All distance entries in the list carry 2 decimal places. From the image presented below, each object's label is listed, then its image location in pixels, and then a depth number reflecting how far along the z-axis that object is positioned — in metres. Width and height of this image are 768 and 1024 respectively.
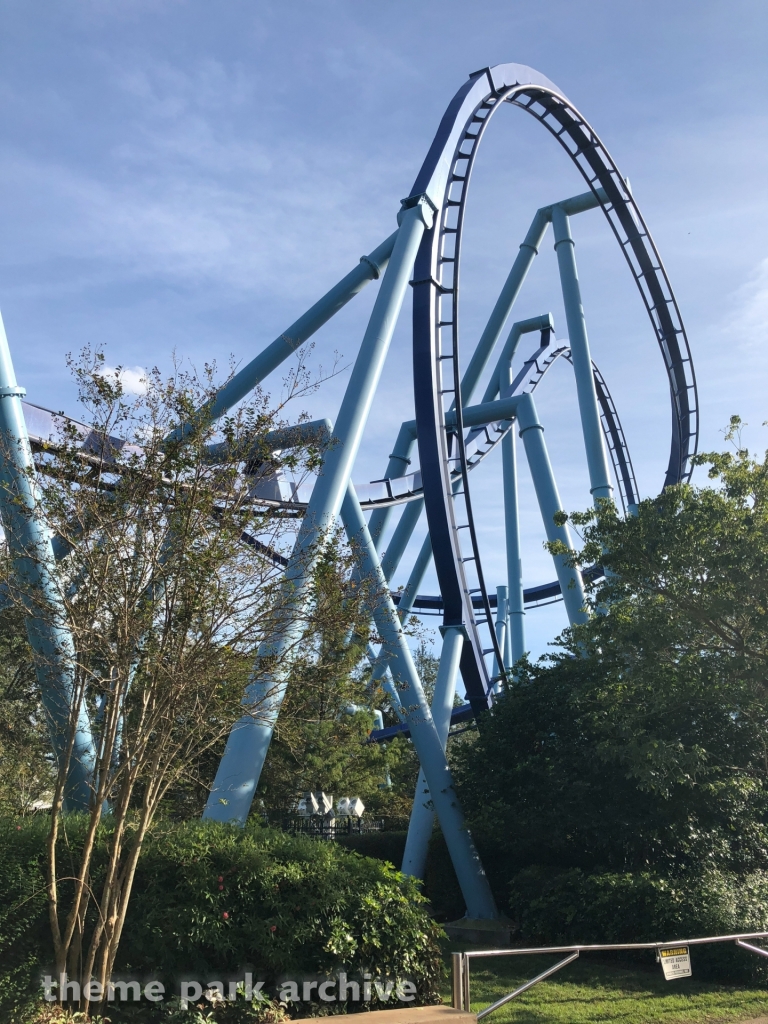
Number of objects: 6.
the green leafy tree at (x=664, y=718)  11.02
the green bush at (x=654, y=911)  9.24
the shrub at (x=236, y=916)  6.31
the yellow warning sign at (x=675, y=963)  6.84
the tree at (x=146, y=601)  6.05
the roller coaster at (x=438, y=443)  8.62
